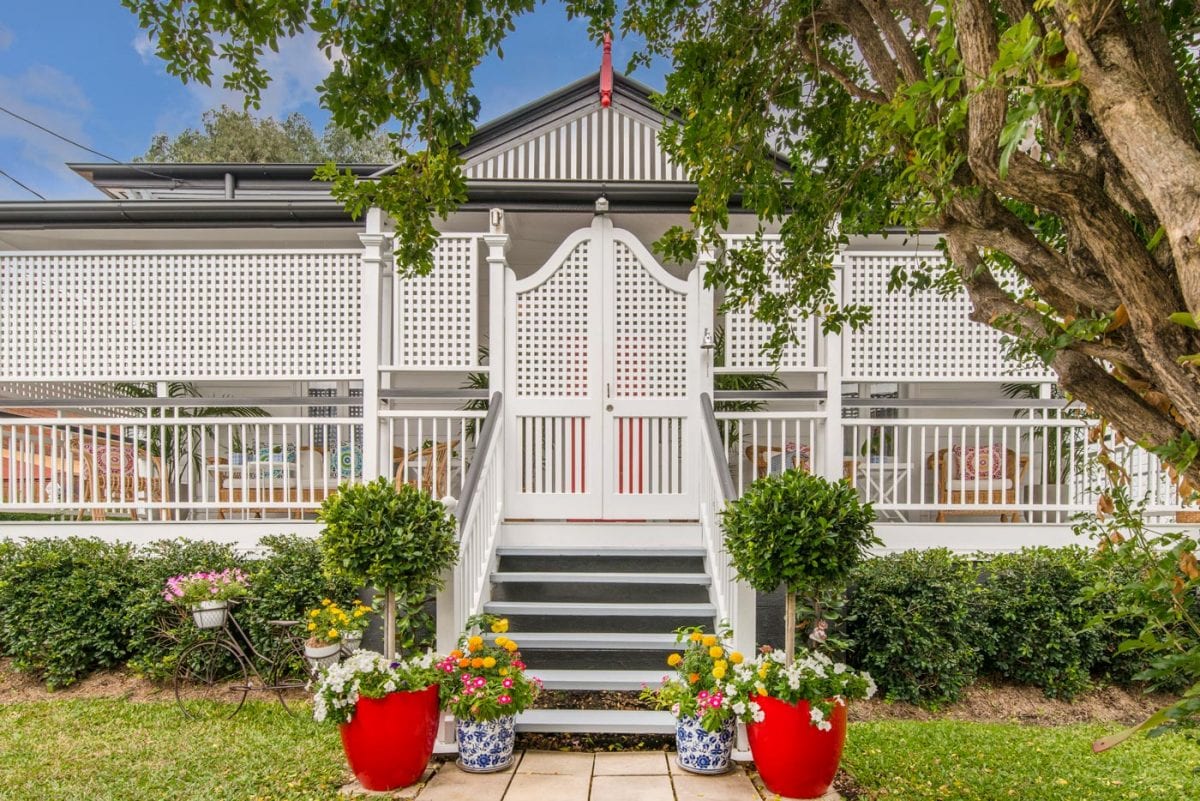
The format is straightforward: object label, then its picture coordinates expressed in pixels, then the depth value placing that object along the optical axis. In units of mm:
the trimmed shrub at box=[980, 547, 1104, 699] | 5270
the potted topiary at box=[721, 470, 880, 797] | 3668
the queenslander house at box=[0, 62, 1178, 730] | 6039
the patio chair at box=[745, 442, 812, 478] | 6944
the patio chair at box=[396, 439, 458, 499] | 6121
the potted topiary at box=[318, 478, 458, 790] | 3770
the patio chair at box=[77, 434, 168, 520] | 6223
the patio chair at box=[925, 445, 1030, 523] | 6125
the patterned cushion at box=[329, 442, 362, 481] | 6920
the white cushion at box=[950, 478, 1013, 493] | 6337
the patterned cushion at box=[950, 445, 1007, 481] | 6781
